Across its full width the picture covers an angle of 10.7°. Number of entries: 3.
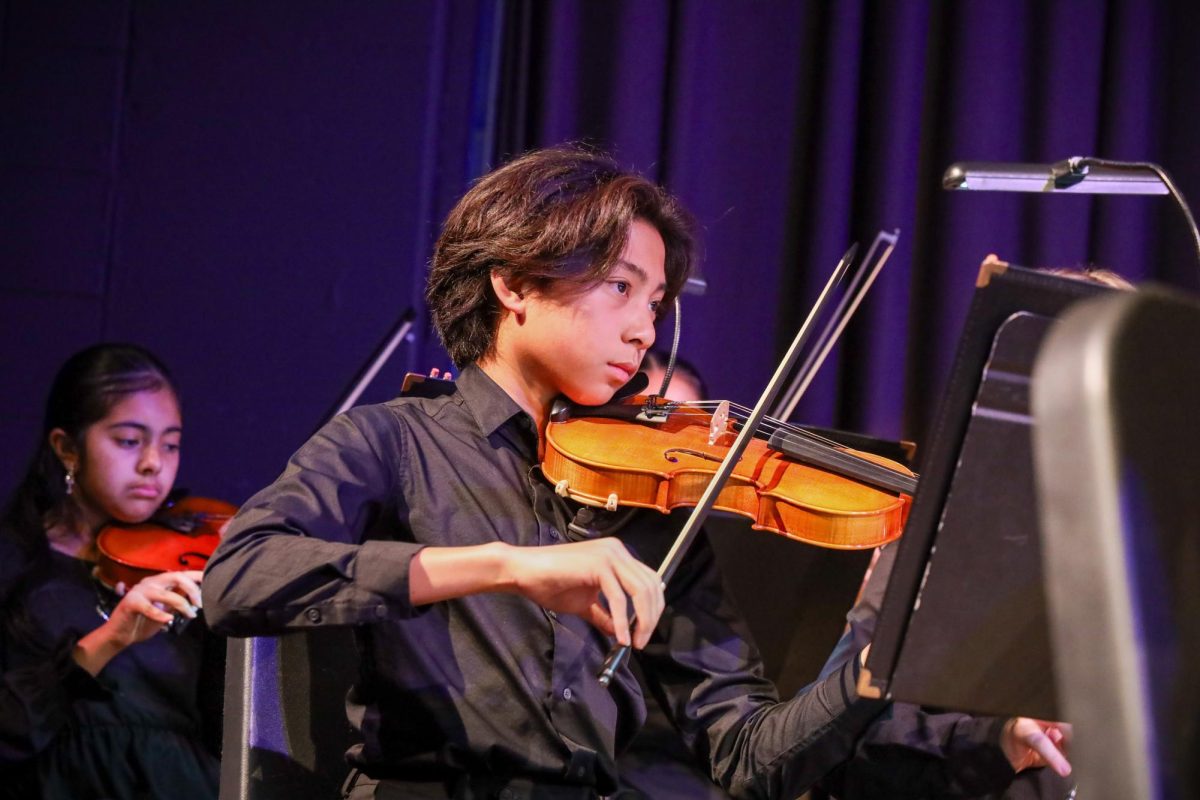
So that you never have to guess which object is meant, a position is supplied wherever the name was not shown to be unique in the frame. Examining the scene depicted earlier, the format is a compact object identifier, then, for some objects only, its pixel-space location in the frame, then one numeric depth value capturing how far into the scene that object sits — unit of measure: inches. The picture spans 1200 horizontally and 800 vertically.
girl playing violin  210.7
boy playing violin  187.7
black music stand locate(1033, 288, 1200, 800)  102.5
